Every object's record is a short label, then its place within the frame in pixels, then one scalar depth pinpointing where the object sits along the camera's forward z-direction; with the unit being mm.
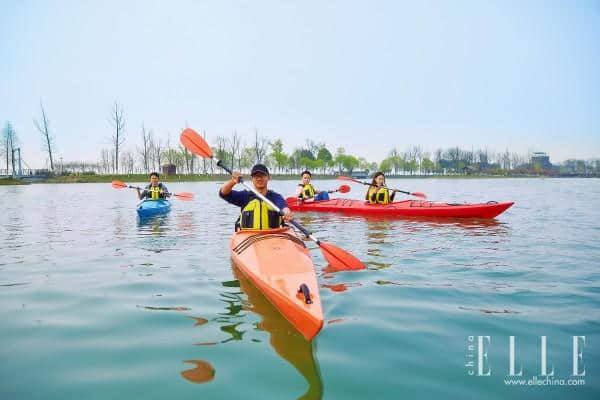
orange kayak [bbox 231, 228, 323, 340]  3371
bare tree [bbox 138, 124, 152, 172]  56453
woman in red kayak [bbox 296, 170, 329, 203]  15430
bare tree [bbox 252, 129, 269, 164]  66506
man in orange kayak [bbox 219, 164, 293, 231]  5785
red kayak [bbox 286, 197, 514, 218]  11633
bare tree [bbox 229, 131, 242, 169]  64181
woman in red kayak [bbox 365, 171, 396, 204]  13102
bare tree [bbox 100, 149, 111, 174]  70750
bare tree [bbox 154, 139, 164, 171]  62091
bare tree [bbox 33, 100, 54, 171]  47547
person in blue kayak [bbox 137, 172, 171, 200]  13883
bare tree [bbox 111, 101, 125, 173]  49188
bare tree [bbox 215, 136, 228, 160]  62162
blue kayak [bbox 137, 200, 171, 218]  12359
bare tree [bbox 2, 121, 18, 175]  47500
